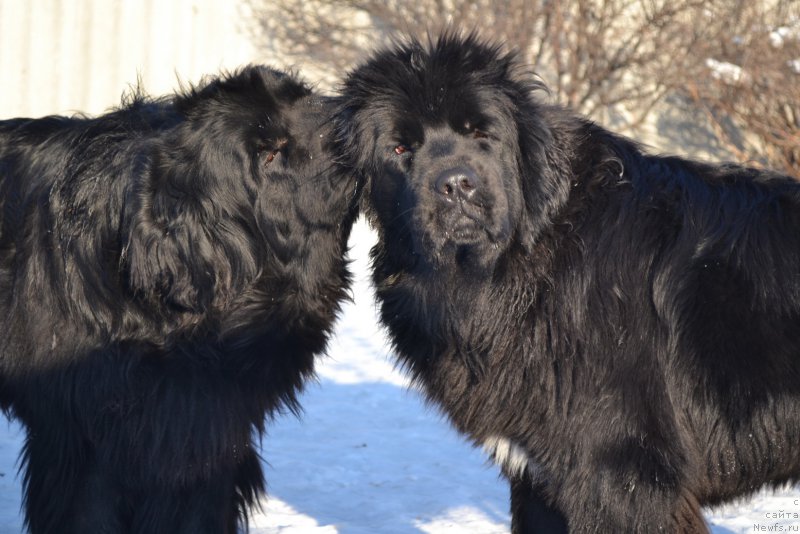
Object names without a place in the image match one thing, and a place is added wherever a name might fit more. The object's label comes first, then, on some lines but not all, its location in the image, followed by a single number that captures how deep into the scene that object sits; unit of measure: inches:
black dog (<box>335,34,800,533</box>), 118.1
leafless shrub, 373.7
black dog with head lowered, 130.7
